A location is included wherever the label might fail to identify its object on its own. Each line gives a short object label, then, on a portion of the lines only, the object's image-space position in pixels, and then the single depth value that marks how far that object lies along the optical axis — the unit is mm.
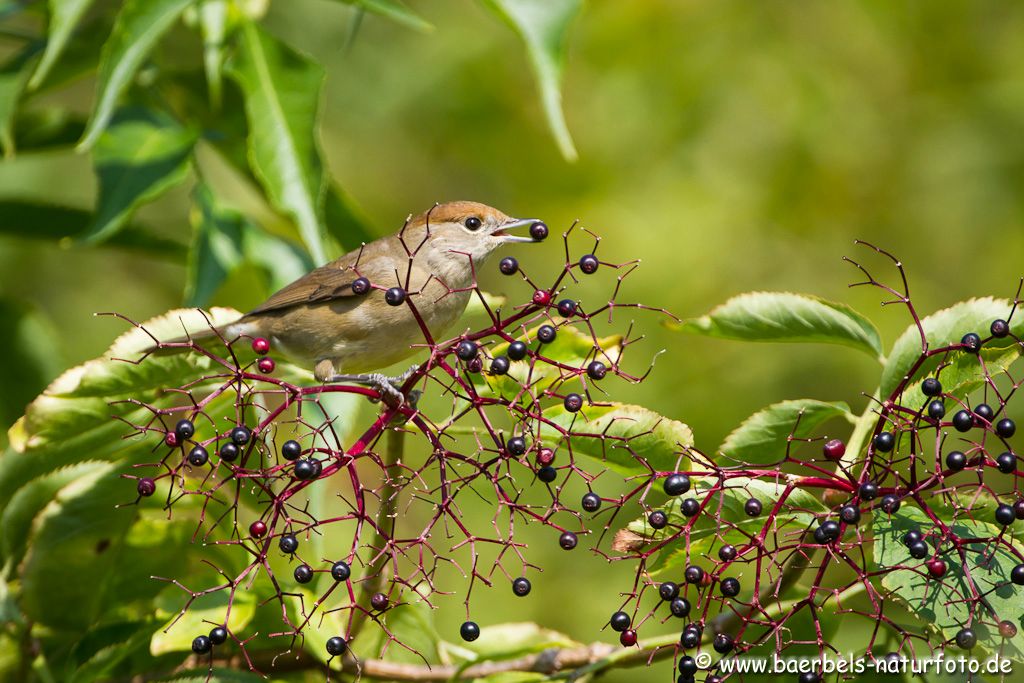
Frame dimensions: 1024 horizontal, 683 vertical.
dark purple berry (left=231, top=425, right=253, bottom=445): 4785
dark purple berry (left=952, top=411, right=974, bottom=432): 4488
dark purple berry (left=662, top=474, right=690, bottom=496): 4461
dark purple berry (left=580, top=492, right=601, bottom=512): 4641
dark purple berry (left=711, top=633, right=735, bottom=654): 4648
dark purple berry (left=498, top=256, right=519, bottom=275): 5234
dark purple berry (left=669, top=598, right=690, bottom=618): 4707
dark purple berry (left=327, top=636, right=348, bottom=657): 4883
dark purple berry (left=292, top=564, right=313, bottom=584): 4871
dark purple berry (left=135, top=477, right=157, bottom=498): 5086
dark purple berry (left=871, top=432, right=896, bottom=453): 4508
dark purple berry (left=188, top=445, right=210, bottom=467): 4816
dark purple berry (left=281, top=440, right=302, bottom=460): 4707
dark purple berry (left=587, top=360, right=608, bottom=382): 5039
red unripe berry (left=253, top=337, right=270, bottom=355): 5594
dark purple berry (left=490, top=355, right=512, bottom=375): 4829
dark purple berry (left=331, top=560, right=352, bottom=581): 4687
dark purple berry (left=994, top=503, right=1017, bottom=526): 4395
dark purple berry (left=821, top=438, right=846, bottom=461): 4902
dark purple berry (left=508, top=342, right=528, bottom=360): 4805
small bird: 7410
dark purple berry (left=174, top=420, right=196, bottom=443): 5141
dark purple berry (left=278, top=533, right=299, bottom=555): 4754
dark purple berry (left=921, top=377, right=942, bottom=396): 4660
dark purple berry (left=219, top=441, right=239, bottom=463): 4781
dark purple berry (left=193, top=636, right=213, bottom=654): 4922
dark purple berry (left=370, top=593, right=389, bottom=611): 4648
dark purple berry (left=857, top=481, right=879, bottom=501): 4379
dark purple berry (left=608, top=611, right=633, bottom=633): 4910
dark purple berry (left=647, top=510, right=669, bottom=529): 4609
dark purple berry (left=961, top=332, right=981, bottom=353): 4801
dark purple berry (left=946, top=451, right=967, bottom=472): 4371
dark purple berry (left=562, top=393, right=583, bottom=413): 4748
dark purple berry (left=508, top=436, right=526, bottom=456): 4539
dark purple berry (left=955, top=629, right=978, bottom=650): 4277
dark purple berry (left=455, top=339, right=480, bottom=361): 4637
